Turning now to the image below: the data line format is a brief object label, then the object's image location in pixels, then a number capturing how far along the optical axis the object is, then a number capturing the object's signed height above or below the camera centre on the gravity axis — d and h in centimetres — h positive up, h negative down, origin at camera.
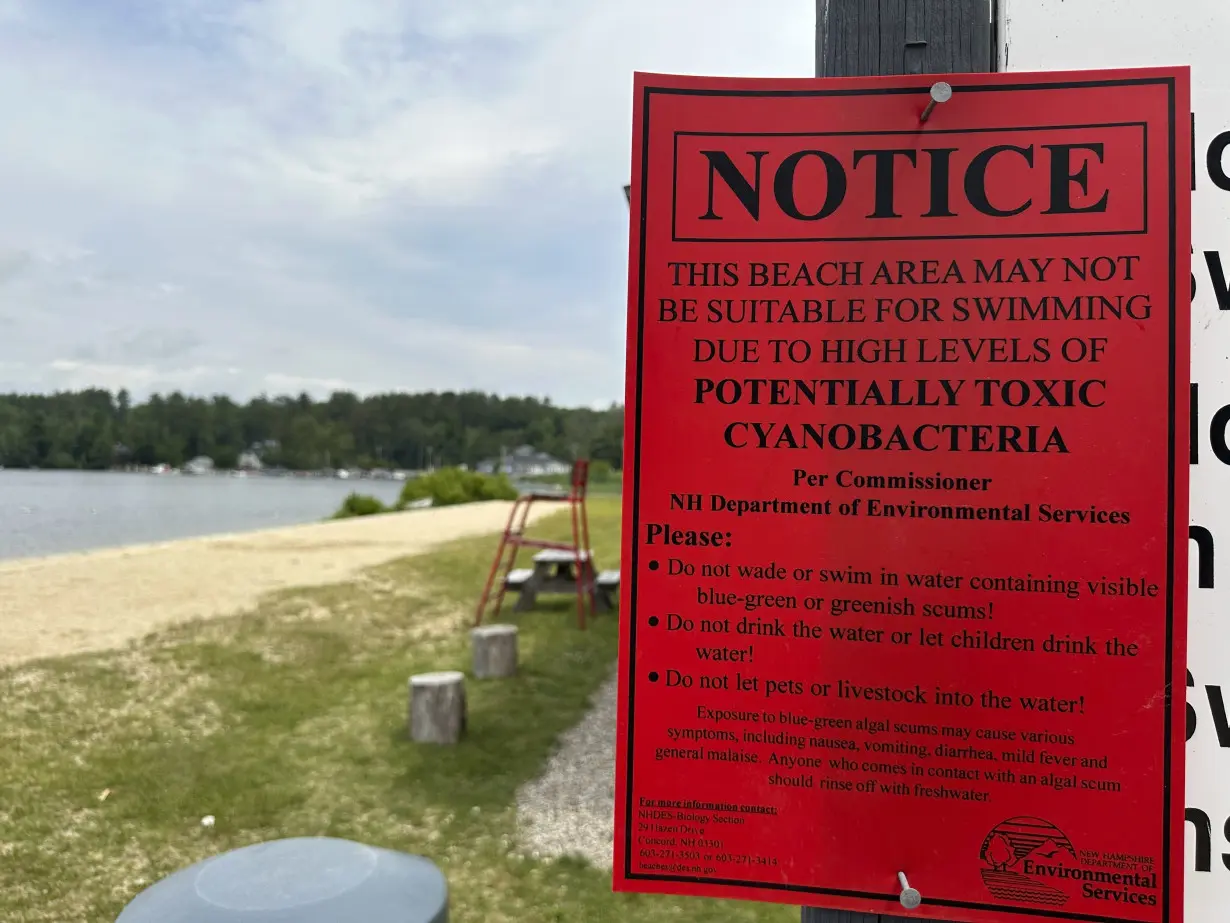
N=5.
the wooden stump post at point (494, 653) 697 -170
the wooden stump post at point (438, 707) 530 -166
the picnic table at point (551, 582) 973 -151
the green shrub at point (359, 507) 3494 -227
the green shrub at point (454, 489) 4091 -170
